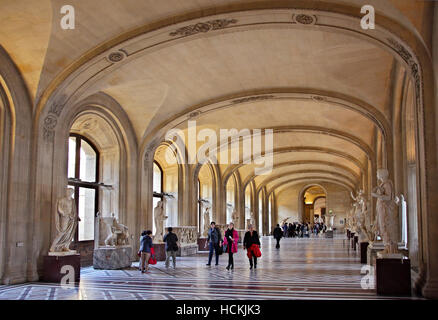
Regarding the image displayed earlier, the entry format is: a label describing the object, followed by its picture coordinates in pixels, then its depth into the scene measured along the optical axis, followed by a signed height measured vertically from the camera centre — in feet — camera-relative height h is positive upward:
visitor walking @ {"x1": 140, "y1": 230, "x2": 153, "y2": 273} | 37.37 -2.99
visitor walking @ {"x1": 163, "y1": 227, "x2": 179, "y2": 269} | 38.11 -2.49
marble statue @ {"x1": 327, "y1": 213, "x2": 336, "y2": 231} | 140.57 -2.55
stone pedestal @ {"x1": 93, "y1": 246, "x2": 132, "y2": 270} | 40.55 -3.93
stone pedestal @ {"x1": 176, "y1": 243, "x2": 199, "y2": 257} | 57.67 -4.78
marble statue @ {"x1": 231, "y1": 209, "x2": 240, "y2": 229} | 77.25 -0.57
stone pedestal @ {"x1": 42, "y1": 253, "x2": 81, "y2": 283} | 32.81 -3.81
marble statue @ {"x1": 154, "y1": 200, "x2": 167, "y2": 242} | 51.01 -0.50
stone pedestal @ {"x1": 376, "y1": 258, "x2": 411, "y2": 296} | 25.50 -3.59
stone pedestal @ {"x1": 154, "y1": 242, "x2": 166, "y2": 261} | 50.44 -4.15
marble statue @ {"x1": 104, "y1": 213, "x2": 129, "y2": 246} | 41.24 -1.82
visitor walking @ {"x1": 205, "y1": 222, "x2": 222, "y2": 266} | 42.14 -2.38
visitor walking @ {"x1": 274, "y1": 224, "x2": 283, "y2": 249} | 71.36 -3.14
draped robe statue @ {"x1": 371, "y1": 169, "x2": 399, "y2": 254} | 26.73 +0.08
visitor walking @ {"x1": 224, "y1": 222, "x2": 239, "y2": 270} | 39.69 -2.51
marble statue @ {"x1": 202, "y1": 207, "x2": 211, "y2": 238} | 69.32 -1.16
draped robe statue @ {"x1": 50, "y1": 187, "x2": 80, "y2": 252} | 33.06 -0.58
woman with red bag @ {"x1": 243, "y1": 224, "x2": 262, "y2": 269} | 39.34 -2.57
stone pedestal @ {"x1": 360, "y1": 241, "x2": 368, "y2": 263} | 46.21 -3.99
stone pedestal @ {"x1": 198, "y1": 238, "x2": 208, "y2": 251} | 68.69 -4.74
